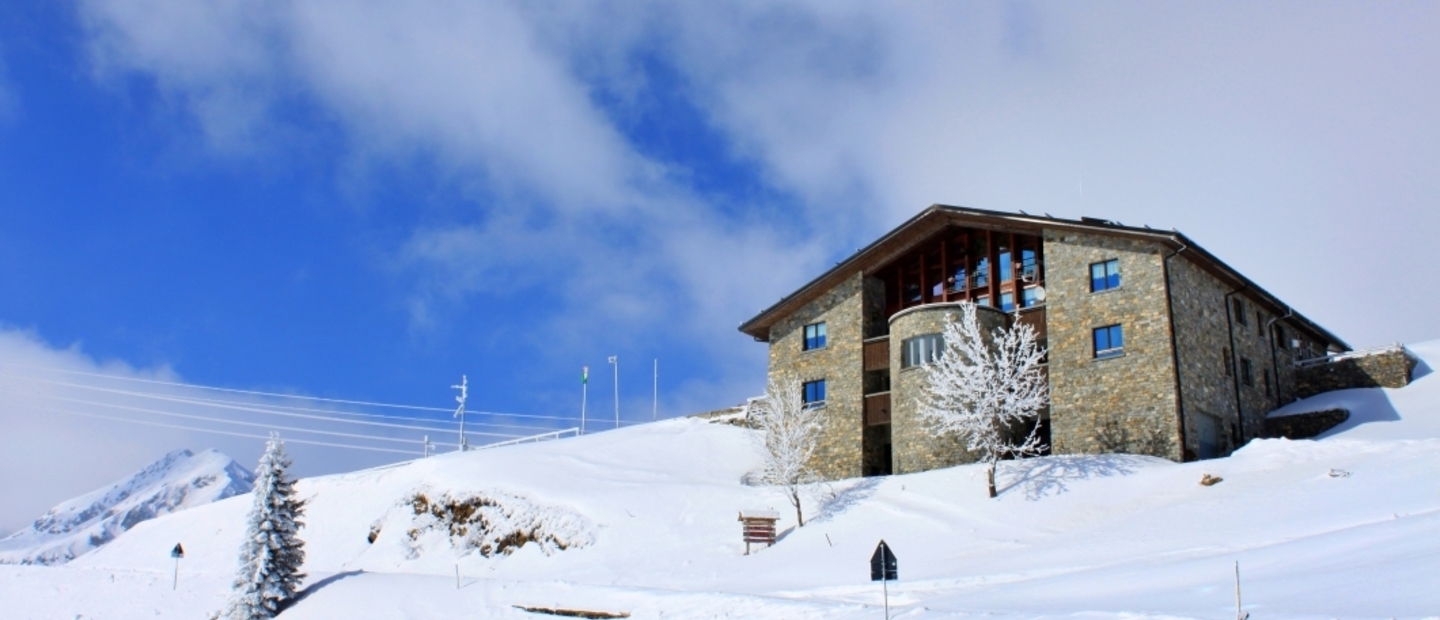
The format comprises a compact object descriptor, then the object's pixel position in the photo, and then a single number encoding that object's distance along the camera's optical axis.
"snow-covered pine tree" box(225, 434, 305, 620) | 30.97
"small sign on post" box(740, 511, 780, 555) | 32.88
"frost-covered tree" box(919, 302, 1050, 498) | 34.44
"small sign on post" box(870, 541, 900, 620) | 19.14
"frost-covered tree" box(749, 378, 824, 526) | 35.97
